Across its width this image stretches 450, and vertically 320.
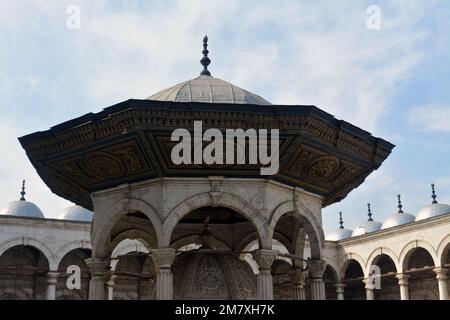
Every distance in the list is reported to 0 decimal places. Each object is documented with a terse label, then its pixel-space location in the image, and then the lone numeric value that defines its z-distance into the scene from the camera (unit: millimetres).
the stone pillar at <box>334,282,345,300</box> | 29027
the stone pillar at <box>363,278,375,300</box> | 28394
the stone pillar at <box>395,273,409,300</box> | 26984
